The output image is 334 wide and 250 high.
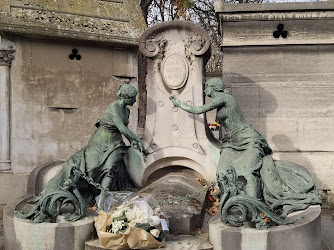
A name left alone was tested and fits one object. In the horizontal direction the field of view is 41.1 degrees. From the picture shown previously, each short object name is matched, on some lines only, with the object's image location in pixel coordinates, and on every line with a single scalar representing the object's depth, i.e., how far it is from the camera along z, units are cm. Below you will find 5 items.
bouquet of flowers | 367
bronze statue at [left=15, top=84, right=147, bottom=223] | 467
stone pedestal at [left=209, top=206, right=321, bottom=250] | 368
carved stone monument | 585
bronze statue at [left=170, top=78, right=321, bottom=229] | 387
